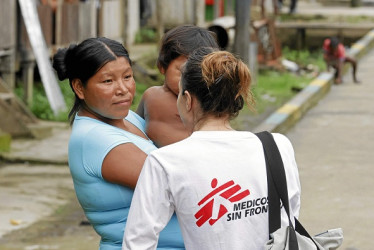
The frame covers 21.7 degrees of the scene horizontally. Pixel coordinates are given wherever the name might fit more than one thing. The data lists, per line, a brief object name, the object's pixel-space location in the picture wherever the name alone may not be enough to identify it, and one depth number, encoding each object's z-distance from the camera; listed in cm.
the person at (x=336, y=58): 1585
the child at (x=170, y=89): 370
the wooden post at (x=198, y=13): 1908
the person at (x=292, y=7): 2902
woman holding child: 318
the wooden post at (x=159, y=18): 1766
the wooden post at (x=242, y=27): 1433
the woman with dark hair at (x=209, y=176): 292
